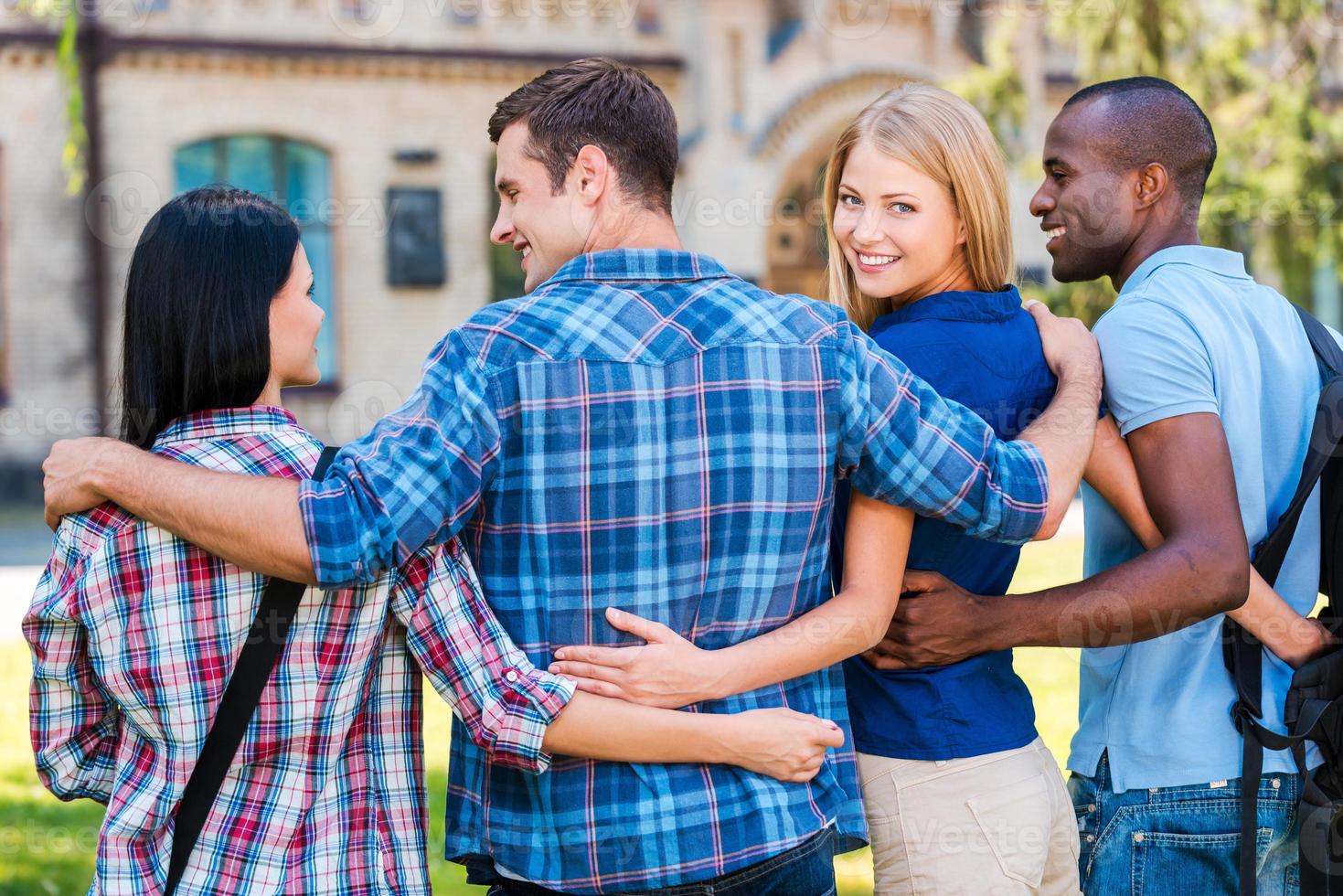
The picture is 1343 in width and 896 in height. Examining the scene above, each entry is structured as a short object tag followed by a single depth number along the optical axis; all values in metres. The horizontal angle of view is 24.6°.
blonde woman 3.55
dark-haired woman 3.32
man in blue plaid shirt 3.26
